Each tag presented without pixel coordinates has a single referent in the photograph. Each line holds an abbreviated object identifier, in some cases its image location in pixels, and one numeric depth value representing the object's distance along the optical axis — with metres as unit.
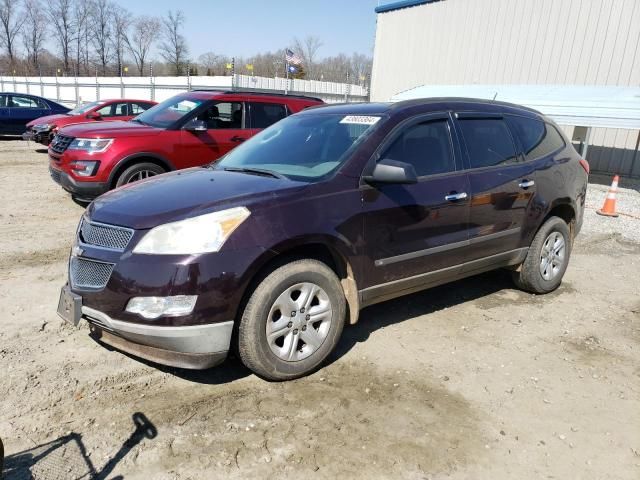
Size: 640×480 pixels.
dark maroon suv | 2.88
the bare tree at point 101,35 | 72.38
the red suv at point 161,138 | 6.96
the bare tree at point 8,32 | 72.83
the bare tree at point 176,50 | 64.62
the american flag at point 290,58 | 21.74
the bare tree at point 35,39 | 74.38
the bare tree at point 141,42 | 69.88
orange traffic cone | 9.27
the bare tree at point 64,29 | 73.44
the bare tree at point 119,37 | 72.06
